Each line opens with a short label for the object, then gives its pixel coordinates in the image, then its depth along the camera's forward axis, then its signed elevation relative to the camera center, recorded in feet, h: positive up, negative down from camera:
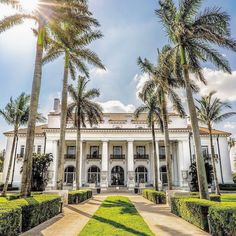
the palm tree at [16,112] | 86.63 +25.82
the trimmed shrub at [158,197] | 57.67 -2.89
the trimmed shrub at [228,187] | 112.68 -1.00
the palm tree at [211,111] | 86.12 +26.24
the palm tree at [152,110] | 81.10 +25.61
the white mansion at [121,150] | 122.11 +18.48
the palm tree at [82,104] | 86.33 +28.51
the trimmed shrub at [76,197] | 56.13 -2.93
